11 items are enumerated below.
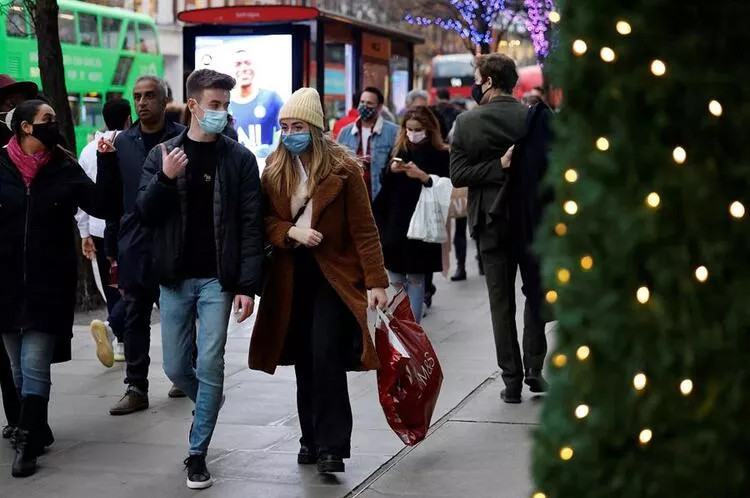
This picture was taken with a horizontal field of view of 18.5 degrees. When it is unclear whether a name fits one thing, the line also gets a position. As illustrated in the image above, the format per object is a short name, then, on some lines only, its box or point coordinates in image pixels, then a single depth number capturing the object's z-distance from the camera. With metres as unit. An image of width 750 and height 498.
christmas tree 5.28
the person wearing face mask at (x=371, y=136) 19.56
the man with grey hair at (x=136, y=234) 12.24
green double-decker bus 39.85
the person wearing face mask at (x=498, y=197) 13.06
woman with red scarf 11.02
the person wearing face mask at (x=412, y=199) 17.09
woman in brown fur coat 10.35
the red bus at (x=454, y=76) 83.12
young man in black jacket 10.26
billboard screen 24.95
